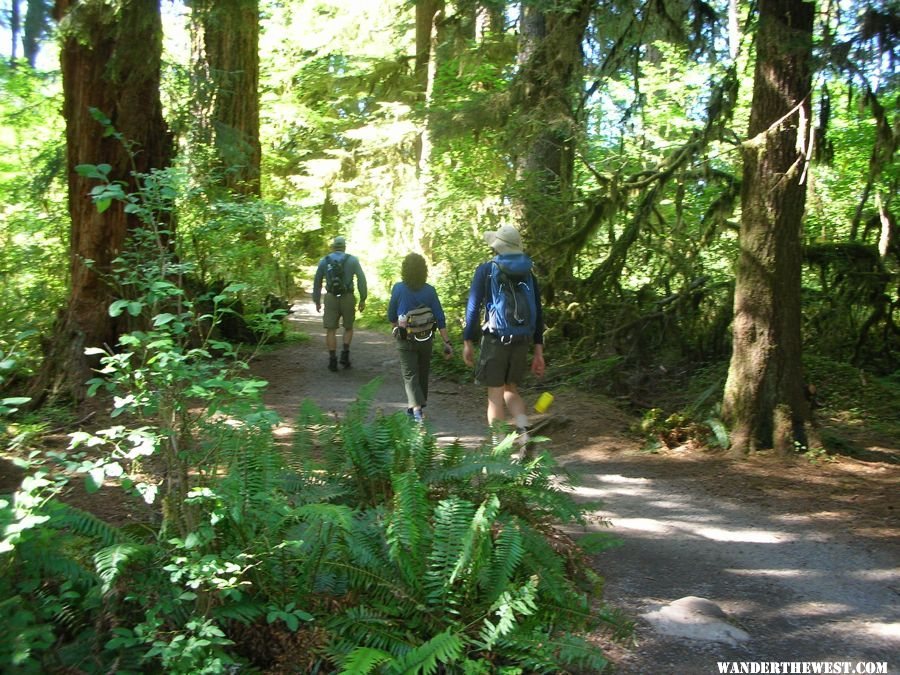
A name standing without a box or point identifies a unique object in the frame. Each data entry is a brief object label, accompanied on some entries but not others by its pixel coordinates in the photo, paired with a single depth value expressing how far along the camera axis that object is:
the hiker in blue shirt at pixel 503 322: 7.18
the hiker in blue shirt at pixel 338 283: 12.26
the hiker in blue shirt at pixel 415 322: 8.52
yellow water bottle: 7.63
